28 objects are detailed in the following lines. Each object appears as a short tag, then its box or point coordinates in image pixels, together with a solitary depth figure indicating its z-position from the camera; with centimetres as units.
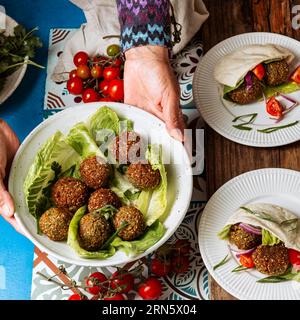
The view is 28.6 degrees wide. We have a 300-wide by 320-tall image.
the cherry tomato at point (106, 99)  221
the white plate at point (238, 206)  171
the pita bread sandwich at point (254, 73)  197
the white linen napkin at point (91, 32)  236
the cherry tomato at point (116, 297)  182
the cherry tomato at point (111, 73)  224
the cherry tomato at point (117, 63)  228
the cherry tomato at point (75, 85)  225
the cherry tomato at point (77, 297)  183
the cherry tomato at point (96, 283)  179
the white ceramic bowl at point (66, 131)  164
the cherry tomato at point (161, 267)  186
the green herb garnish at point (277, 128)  193
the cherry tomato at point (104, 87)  224
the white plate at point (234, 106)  192
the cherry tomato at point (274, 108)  195
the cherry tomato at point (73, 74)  228
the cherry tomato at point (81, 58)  230
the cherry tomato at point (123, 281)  182
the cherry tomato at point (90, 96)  222
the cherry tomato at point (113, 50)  231
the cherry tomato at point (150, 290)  182
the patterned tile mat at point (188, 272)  188
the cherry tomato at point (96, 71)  228
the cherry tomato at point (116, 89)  217
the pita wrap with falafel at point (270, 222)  169
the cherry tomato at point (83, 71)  226
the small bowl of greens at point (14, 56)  227
